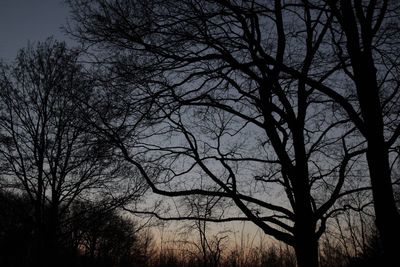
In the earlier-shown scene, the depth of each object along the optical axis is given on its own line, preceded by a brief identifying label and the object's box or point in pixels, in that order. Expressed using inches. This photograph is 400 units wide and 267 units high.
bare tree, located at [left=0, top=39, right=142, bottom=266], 480.1
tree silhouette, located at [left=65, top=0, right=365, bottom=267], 261.0
